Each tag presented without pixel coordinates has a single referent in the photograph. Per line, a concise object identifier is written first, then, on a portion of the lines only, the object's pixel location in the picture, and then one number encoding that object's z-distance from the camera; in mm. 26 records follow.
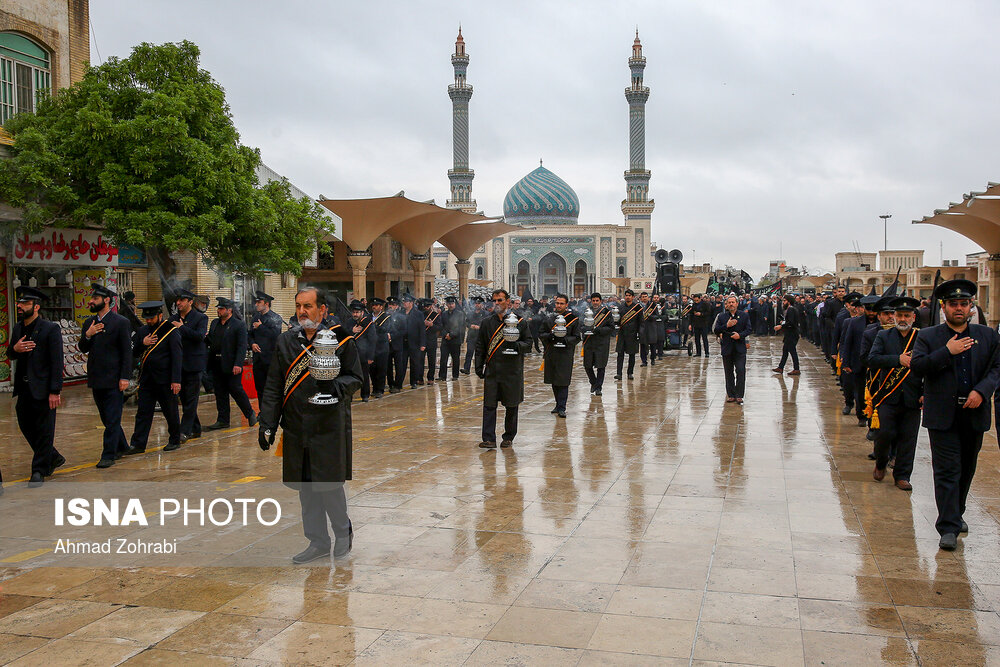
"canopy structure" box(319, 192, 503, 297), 23547
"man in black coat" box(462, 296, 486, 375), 17422
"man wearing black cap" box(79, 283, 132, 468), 7816
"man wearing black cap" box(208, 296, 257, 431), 9562
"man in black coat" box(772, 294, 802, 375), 16422
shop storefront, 13906
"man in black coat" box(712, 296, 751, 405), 12078
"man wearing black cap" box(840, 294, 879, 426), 9617
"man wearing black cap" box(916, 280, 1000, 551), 5230
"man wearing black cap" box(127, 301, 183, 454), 8492
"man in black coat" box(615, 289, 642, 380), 16281
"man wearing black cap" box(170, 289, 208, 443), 9227
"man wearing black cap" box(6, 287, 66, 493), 7008
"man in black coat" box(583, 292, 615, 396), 13297
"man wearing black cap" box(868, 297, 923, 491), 6582
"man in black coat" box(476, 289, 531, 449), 8695
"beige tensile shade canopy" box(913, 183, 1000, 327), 25281
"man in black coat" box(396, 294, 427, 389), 14516
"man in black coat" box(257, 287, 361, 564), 4926
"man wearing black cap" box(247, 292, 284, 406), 10250
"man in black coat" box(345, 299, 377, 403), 12703
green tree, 12133
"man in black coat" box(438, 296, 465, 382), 16406
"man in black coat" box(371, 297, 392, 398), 13617
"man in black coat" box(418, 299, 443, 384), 15898
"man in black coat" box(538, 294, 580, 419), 10836
